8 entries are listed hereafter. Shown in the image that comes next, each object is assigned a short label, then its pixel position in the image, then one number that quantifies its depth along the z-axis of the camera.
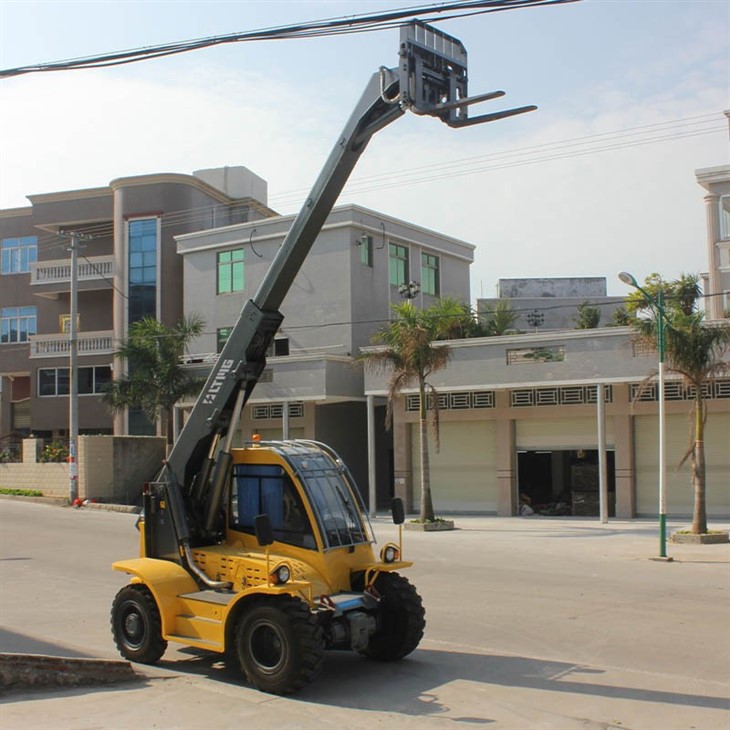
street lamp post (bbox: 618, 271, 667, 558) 20.70
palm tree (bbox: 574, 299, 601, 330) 45.09
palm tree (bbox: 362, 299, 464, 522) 27.73
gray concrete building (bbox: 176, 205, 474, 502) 35.44
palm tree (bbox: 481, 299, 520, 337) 37.61
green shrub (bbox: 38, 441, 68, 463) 37.12
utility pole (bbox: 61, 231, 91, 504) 34.84
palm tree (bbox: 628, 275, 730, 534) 23.02
